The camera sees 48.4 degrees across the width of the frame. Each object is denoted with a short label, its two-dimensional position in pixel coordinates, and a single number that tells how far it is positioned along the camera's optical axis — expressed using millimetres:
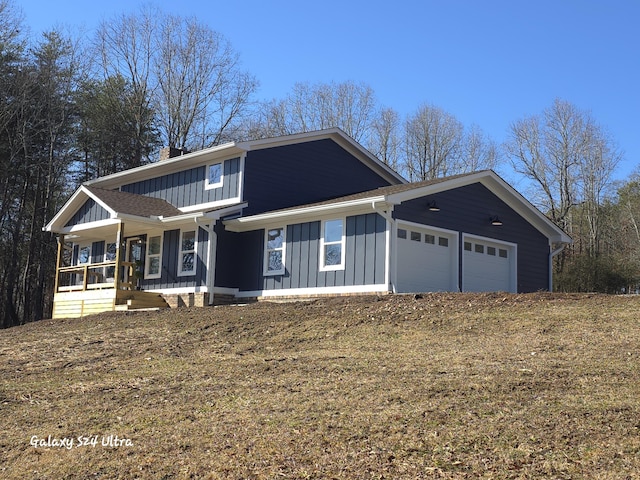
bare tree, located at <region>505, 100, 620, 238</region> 34844
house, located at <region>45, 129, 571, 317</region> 17047
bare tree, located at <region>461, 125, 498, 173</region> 38447
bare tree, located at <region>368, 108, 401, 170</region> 38688
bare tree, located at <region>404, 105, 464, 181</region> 38344
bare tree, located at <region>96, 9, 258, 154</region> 33438
